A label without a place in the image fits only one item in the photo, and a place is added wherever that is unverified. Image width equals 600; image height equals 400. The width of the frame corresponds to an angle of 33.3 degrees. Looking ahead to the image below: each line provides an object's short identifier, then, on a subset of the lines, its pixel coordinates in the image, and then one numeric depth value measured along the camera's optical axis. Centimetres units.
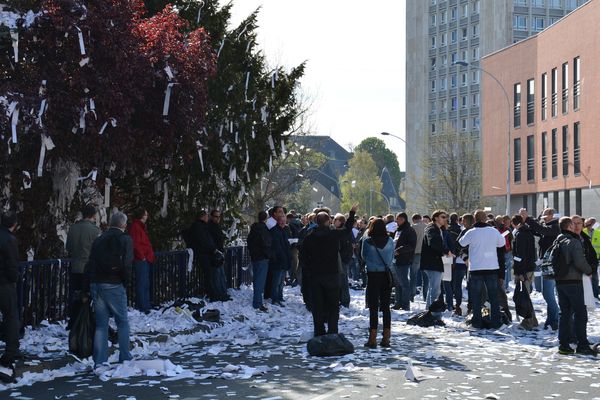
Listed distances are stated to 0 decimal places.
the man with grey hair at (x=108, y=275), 1166
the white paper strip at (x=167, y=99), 1614
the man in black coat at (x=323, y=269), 1341
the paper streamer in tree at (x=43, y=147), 1424
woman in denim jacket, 1368
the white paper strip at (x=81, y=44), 1445
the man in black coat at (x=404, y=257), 1953
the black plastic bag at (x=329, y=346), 1262
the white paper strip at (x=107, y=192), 1697
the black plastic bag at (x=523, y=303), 1584
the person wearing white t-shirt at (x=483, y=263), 1609
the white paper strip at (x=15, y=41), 1393
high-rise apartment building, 10544
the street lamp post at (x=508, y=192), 5158
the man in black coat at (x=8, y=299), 1091
